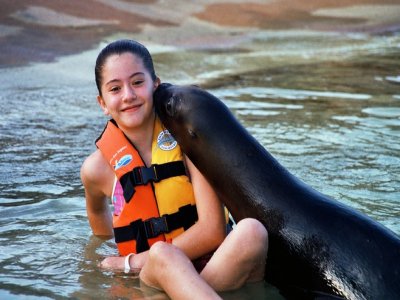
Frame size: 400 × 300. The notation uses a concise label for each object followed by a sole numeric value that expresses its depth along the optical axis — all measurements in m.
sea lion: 3.50
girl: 3.93
